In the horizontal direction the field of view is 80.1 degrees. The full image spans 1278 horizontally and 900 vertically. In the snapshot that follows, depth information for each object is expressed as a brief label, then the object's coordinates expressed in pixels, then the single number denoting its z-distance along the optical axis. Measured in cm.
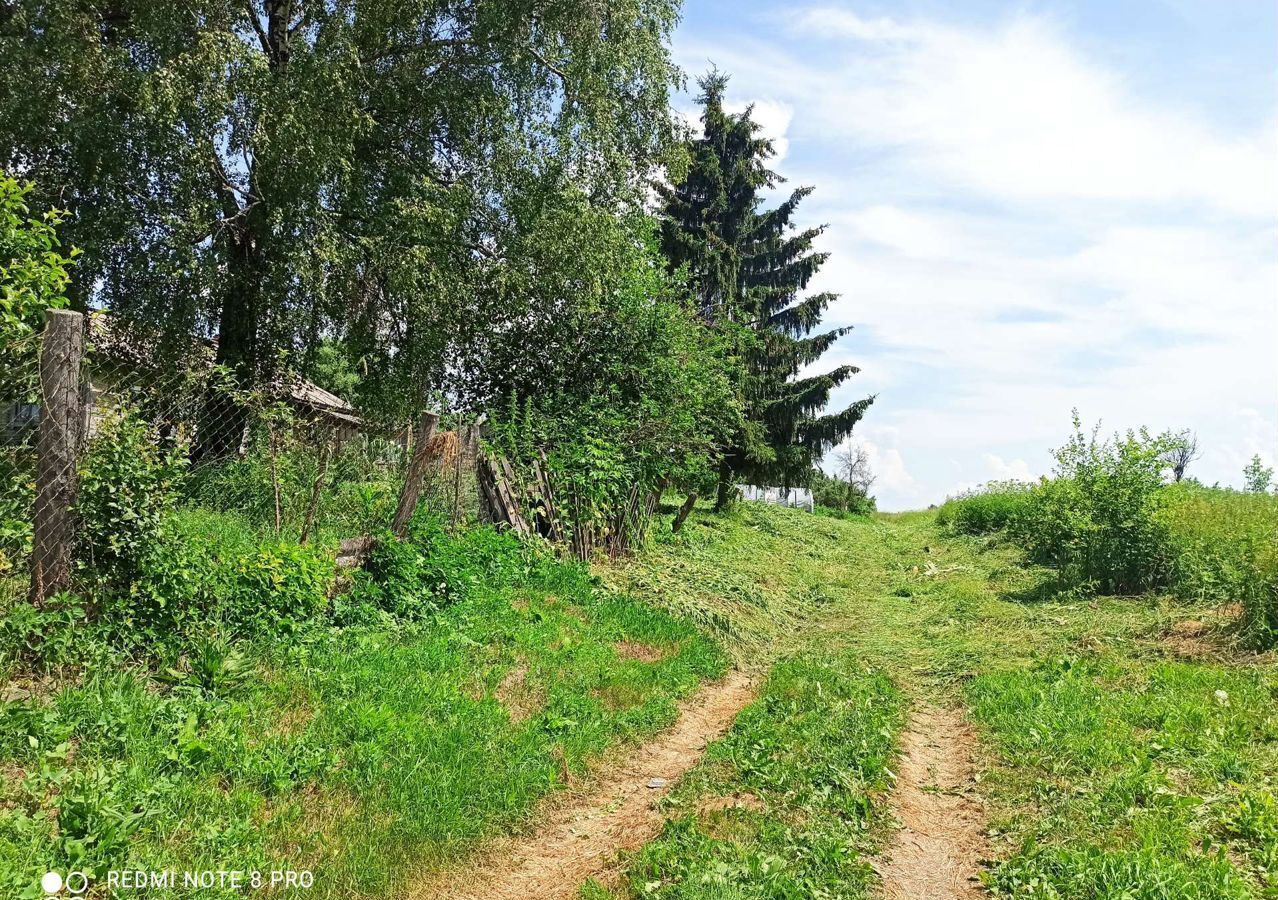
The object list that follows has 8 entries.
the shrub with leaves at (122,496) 510
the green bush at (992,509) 2220
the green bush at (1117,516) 1202
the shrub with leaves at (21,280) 459
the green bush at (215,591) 523
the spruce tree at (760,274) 2302
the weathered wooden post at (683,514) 1527
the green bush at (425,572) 719
